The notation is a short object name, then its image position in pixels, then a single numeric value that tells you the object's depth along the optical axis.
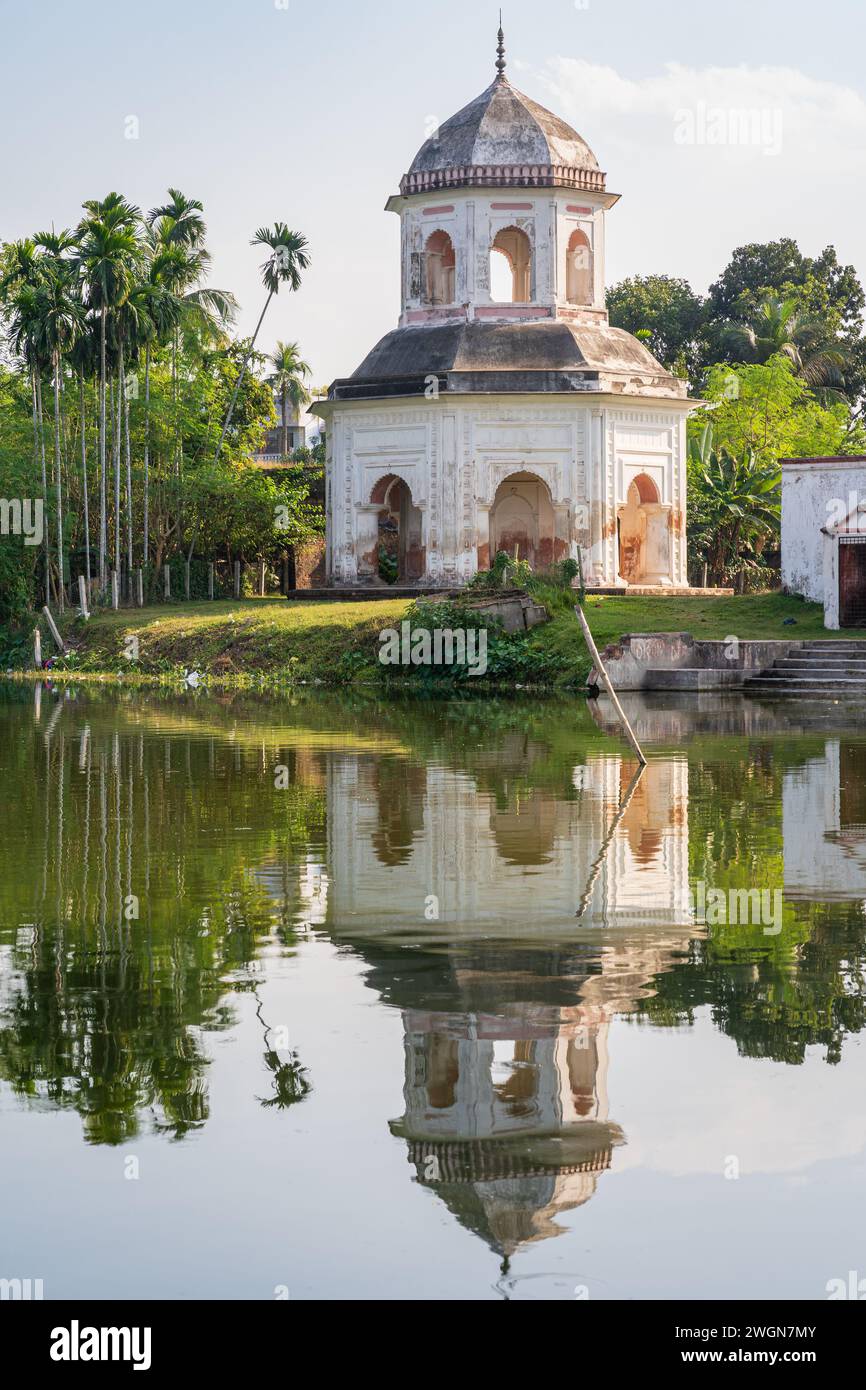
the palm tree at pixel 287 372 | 76.62
